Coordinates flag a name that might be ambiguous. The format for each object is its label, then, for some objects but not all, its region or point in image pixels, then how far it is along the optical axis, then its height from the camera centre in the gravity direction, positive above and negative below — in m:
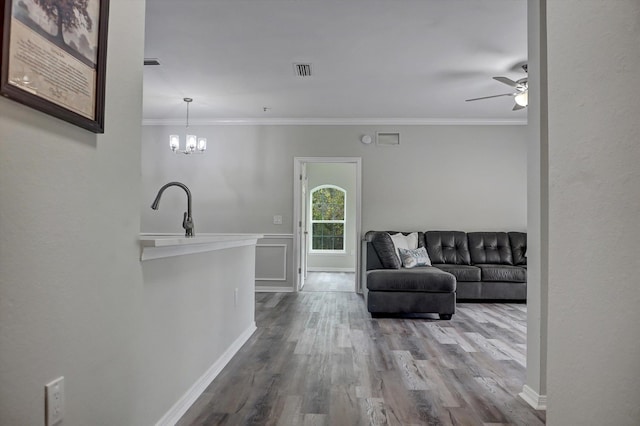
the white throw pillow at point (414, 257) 5.23 -0.43
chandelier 5.32 +1.01
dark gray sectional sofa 4.48 -0.57
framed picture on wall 0.92 +0.41
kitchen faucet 2.59 -0.01
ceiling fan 4.08 +1.35
